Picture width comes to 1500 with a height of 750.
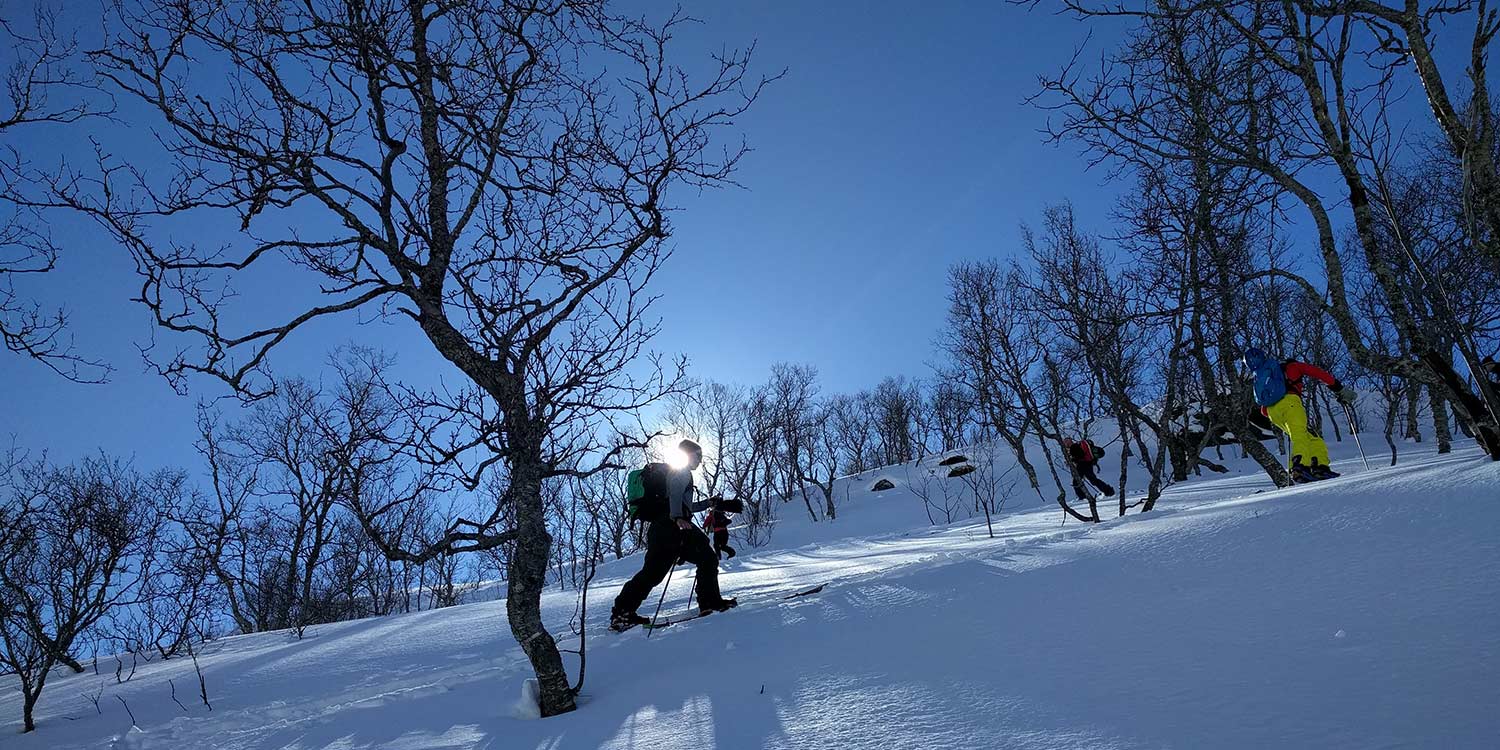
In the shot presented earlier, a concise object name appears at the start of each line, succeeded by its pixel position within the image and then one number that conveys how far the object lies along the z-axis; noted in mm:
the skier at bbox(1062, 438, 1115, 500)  13823
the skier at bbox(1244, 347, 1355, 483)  6887
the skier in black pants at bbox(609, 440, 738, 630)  5379
